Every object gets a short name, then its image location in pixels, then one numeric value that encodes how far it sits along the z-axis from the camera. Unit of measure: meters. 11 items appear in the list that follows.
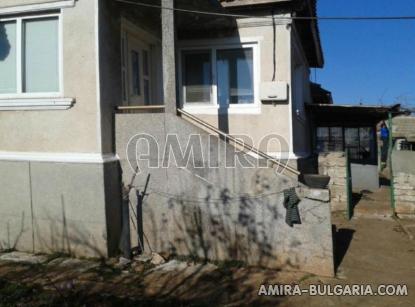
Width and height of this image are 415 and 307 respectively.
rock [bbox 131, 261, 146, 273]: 5.98
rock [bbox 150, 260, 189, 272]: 6.01
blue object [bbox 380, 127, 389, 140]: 21.24
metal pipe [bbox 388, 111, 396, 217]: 10.05
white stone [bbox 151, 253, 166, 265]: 6.23
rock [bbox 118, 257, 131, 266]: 6.17
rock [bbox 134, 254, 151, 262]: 6.36
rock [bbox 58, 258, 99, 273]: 6.06
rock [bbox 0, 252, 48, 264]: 6.35
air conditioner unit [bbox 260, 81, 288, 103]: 7.82
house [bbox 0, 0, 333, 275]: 6.24
